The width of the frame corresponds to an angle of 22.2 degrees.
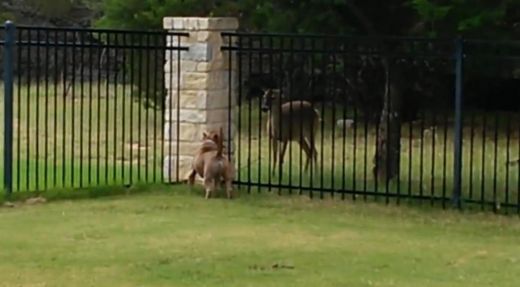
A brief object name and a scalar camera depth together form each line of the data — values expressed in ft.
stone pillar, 49.03
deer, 53.26
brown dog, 46.24
